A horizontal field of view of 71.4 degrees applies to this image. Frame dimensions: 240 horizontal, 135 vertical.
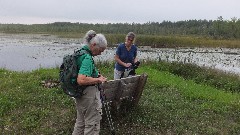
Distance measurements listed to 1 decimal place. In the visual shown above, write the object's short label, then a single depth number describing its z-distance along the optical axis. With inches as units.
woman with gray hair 113.3
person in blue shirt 181.0
